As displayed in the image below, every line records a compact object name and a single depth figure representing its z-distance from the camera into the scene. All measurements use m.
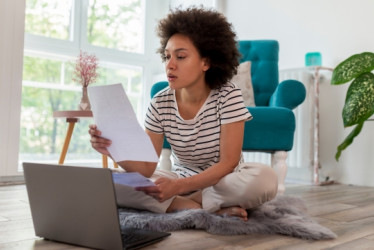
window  2.97
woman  1.24
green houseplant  2.14
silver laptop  0.88
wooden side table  2.25
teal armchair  2.05
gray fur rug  1.15
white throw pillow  2.37
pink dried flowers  2.41
